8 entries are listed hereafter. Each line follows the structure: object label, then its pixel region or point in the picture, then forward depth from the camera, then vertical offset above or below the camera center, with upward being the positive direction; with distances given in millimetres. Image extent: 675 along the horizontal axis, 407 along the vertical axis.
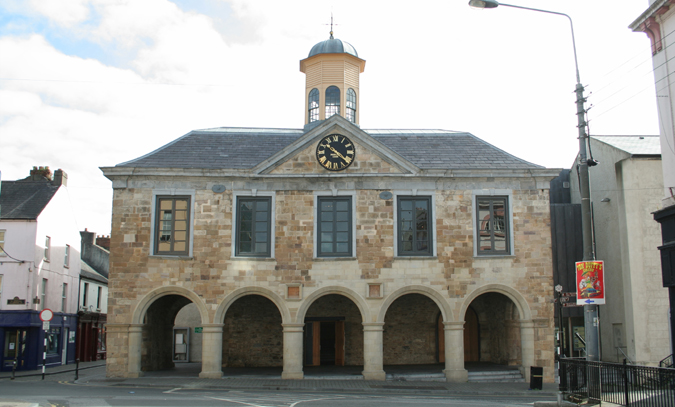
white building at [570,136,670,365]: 26203 +2327
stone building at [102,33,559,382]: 22047 +2586
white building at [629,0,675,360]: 16609 +5316
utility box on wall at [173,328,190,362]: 32094 -1712
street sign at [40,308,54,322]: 24234 -171
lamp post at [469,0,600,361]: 14398 +2470
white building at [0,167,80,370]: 29891 +2099
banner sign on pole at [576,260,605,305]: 14570 +672
